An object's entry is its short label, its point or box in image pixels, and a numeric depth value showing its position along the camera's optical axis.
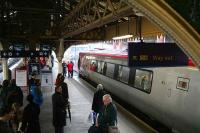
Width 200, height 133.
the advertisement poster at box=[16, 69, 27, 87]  8.84
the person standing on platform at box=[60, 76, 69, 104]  6.31
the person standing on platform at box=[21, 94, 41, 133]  4.21
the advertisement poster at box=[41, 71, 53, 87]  9.08
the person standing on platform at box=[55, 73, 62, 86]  6.47
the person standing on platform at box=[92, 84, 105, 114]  5.77
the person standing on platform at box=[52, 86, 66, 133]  4.86
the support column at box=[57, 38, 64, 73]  10.51
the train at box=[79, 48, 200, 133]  4.61
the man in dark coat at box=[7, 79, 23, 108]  4.73
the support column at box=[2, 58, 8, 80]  10.67
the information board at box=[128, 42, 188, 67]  3.84
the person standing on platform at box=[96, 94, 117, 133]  4.30
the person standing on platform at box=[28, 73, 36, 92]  7.13
